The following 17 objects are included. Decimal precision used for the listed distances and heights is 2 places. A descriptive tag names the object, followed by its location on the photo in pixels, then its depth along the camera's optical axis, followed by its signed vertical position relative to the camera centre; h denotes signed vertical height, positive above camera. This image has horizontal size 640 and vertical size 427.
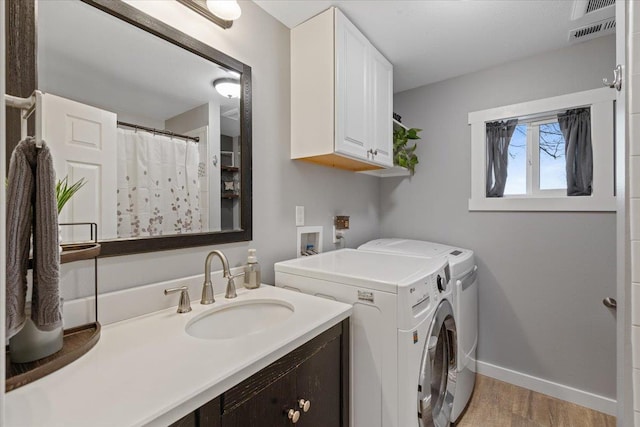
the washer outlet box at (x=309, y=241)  1.84 -0.20
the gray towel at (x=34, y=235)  0.63 -0.05
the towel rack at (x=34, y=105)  0.63 +0.25
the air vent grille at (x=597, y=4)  1.52 +1.10
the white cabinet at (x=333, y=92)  1.58 +0.69
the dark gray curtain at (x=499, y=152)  2.19 +0.44
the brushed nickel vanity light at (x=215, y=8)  1.27 +0.90
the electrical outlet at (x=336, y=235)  2.14 -0.18
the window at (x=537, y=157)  1.82 +0.38
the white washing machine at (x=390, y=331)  1.14 -0.50
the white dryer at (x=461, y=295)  1.69 -0.54
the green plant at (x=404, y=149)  2.36 +0.53
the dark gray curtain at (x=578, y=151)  1.90 +0.39
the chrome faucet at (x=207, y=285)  1.21 -0.31
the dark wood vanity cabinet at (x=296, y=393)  0.73 -0.54
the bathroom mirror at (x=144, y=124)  0.95 +0.35
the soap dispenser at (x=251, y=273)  1.42 -0.30
